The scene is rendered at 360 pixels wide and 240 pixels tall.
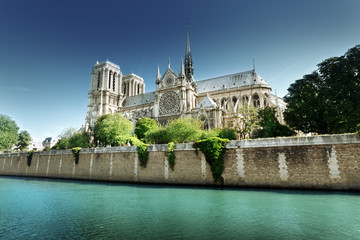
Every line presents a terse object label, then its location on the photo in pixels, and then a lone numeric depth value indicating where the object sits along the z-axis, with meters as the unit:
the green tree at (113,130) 30.62
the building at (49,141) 81.75
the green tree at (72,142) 33.72
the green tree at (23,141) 57.66
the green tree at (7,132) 42.00
